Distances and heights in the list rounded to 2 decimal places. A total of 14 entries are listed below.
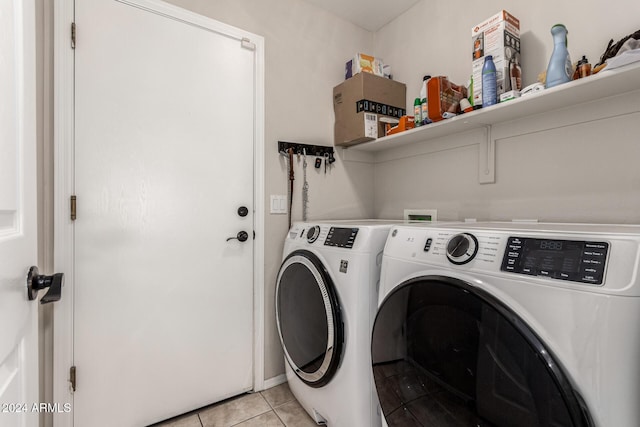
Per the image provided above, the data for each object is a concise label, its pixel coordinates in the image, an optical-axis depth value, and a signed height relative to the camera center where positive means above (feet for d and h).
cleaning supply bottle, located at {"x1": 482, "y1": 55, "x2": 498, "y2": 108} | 4.34 +1.92
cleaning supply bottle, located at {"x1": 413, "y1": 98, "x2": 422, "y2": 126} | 5.42 +1.84
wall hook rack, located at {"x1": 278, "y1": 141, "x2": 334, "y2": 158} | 6.16 +1.36
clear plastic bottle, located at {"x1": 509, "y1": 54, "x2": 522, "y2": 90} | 4.39 +2.07
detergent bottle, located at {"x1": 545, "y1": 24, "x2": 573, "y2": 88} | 3.74 +1.94
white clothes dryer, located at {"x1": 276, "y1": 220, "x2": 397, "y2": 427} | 3.84 -1.54
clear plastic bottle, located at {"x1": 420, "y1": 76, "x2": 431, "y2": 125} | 5.21 +1.90
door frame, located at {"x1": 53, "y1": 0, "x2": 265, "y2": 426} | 4.25 +0.26
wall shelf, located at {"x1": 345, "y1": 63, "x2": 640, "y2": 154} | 3.41 +1.54
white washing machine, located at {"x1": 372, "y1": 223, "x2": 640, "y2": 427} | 1.85 -0.91
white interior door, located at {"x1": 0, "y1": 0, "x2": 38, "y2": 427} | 1.72 -0.03
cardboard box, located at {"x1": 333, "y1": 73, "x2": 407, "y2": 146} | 6.17 +2.31
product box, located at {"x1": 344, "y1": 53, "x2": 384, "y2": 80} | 6.44 +3.25
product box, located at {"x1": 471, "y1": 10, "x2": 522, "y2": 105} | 4.37 +2.46
